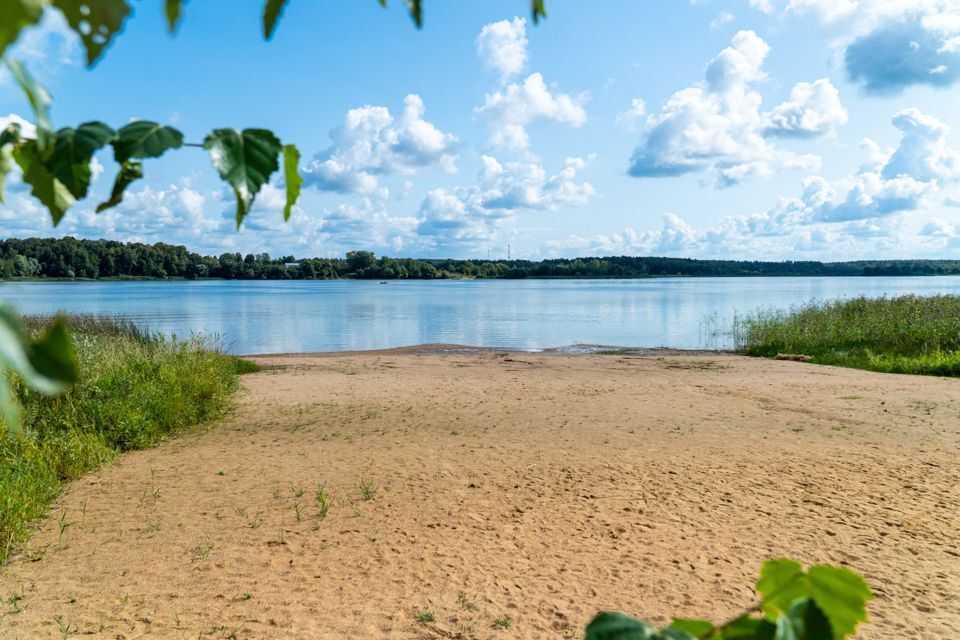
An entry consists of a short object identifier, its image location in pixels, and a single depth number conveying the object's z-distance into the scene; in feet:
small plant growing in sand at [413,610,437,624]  15.85
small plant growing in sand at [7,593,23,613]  16.26
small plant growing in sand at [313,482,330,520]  22.74
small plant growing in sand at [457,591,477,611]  16.53
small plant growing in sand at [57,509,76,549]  20.79
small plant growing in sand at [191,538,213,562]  19.29
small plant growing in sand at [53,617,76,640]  15.03
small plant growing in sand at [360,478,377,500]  24.49
